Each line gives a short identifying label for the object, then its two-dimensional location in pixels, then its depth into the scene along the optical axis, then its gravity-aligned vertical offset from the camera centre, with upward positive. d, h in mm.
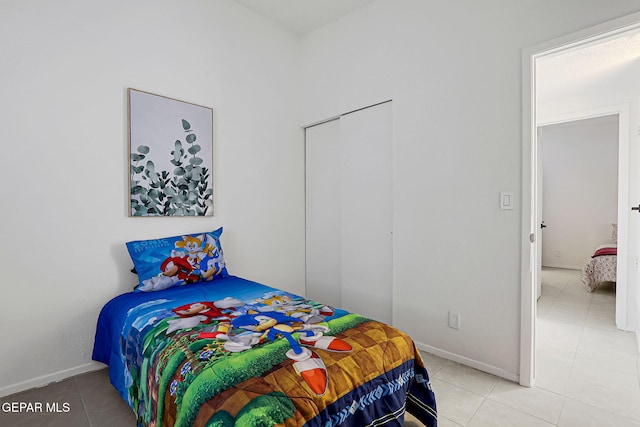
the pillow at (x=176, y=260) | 2166 -388
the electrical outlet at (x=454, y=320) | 2271 -823
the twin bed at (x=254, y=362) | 1056 -621
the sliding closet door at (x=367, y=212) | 2719 -37
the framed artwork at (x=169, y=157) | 2342 +409
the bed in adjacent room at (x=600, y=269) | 3906 -775
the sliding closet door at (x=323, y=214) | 3189 -64
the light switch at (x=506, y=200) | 2027 +52
